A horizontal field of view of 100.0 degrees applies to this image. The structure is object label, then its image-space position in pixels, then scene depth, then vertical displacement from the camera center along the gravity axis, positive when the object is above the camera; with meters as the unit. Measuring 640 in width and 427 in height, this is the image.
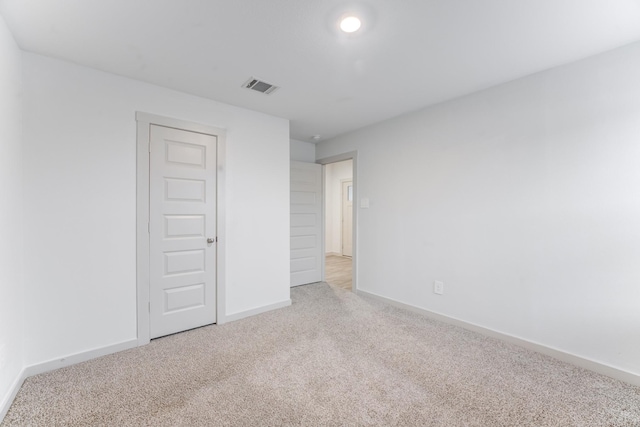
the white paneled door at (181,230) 2.54 -0.16
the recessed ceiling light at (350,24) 1.65 +1.20
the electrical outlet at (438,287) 3.00 -0.83
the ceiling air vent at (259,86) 2.46 +1.22
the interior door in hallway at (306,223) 4.35 -0.15
